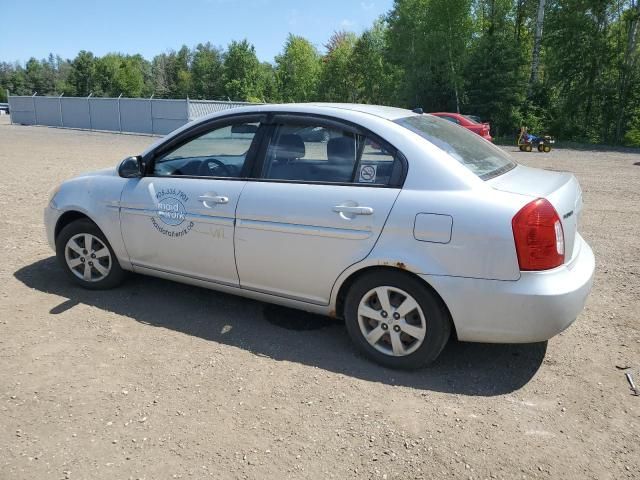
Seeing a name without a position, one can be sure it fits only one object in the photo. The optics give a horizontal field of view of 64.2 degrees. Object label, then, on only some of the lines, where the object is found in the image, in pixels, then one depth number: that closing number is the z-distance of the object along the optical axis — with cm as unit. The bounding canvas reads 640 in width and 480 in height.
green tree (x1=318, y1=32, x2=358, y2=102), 5150
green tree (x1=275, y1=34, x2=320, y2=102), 6662
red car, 2019
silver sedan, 302
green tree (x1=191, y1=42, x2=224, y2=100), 7699
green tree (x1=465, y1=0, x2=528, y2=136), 2906
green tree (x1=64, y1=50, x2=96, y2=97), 7969
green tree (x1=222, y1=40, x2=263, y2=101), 6475
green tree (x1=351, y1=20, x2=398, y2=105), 4869
